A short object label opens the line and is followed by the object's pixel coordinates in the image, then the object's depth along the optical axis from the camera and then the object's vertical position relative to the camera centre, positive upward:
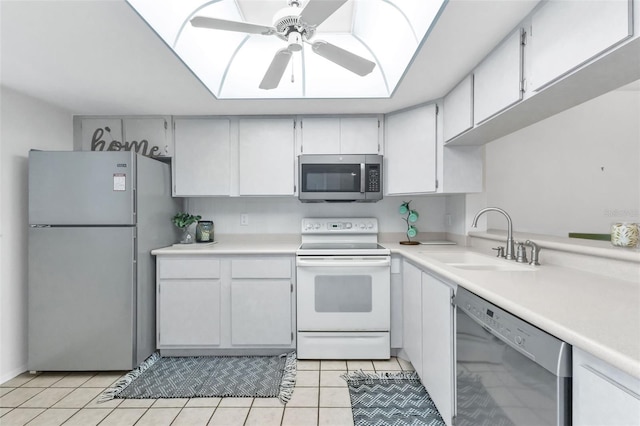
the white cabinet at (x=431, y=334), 1.42 -0.74
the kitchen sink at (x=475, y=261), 1.61 -0.33
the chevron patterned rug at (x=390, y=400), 1.62 -1.20
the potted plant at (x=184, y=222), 2.70 -0.10
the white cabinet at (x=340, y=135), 2.62 +0.72
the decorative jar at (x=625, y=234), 1.25 -0.10
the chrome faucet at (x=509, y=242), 1.69 -0.19
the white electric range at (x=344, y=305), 2.26 -0.75
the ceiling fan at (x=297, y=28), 1.18 +0.84
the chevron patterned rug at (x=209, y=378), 1.87 -1.21
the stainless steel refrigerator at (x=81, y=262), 2.06 -0.37
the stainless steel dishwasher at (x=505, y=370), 0.76 -0.53
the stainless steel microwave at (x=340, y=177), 2.55 +0.32
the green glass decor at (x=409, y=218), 2.71 -0.06
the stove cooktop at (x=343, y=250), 2.28 -0.32
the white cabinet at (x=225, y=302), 2.32 -0.75
